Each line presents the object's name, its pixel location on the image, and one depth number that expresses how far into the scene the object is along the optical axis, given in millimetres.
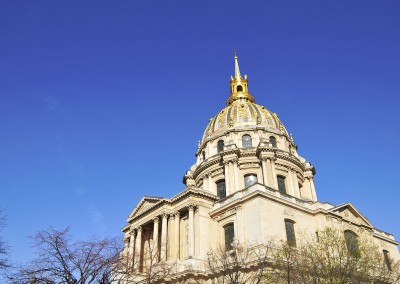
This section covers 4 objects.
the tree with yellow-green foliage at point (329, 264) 22203
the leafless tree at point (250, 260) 28281
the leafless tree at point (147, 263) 33219
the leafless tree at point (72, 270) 20303
